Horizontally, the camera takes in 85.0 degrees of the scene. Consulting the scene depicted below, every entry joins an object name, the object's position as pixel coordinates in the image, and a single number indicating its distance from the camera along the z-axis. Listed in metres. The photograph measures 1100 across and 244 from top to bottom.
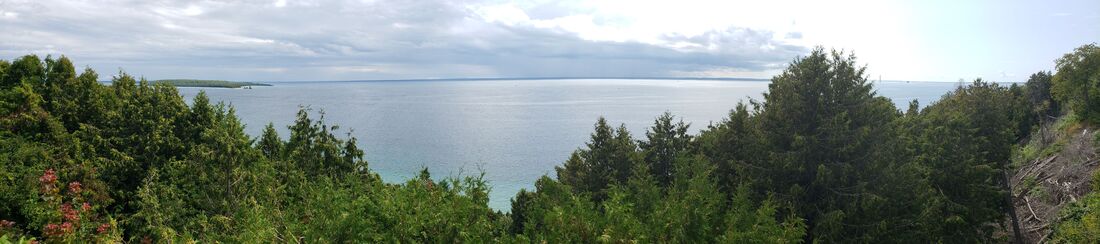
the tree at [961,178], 21.94
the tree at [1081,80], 38.94
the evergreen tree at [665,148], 28.52
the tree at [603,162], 26.97
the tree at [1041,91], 61.00
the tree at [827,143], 18.62
